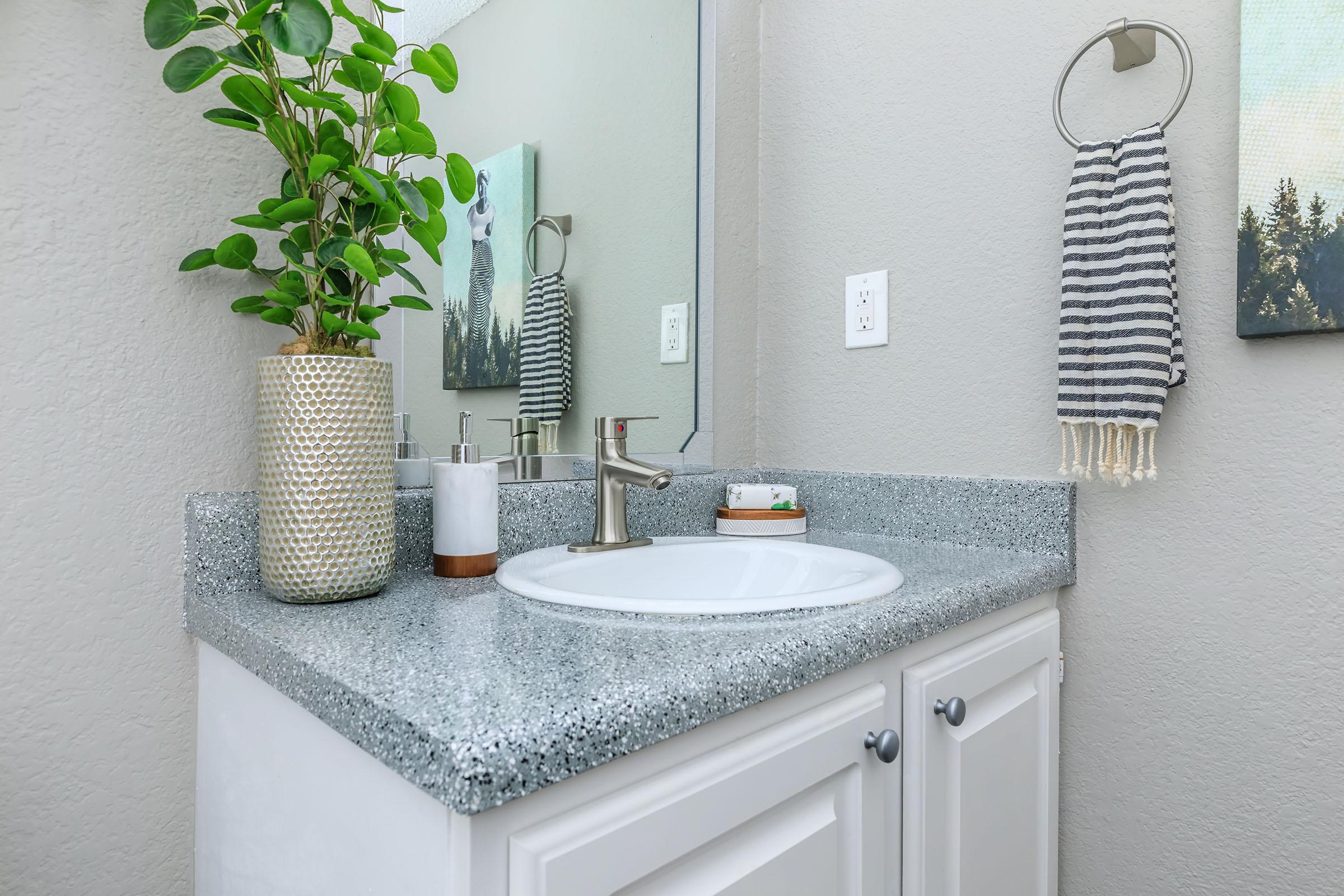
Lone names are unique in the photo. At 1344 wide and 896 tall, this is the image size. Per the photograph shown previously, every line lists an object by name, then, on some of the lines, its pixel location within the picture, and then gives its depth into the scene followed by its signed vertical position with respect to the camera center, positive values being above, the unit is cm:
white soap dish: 124 -15
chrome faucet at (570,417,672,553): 104 -7
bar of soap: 128 -11
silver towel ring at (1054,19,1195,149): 92 +48
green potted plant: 71 +17
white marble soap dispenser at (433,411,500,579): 86 -9
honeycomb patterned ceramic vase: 72 -4
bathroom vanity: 46 -24
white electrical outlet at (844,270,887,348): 127 +21
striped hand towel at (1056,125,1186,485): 92 +16
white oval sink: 77 -18
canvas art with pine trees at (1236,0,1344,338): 84 +30
